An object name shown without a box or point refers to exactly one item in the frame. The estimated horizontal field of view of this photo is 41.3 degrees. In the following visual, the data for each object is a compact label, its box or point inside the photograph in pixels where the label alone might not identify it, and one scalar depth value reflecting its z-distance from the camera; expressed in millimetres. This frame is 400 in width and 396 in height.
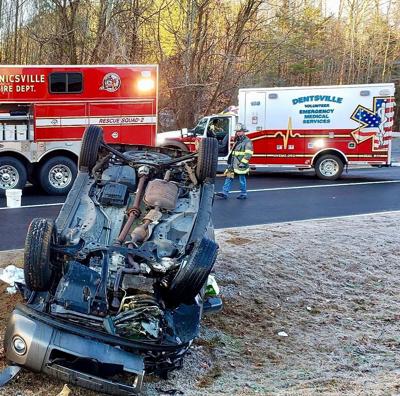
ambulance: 15594
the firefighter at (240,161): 12133
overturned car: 3701
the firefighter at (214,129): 16562
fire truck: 12156
